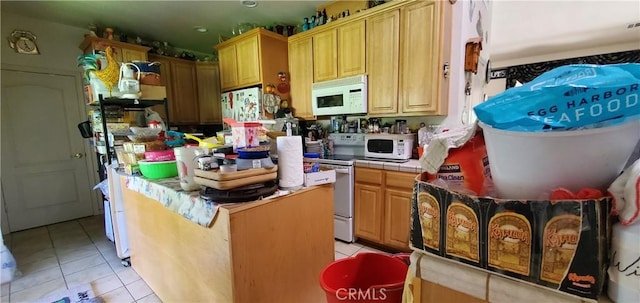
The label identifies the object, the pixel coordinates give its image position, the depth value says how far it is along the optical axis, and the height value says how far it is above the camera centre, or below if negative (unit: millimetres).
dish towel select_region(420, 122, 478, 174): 586 -62
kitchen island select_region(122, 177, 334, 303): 1112 -623
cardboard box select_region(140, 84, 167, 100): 2492 +341
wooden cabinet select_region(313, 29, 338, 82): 3080 +820
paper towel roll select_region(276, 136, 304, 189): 1278 -197
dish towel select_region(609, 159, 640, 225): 387 -120
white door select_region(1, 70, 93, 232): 3246 -298
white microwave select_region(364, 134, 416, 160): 2582 -249
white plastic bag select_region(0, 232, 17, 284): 2162 -1156
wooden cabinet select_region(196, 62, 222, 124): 4406 +574
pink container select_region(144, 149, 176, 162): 1636 -184
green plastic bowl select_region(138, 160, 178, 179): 1636 -268
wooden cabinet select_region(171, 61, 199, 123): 4133 +564
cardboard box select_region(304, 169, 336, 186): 1384 -296
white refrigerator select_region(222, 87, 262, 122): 3461 +298
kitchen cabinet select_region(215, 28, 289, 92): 3402 +920
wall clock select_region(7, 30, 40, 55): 3174 +1083
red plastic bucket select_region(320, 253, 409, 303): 1082 -646
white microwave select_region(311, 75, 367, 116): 2867 +308
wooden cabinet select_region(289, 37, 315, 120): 3354 +646
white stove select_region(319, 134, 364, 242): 2736 -777
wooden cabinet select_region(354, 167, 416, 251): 2416 -829
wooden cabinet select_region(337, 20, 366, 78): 2875 +835
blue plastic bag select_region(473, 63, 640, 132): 412 +27
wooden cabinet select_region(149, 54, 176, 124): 3930 +753
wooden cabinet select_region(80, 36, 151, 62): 3295 +1060
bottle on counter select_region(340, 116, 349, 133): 3307 -45
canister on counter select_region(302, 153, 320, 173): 1416 -234
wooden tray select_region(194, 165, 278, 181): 1094 -213
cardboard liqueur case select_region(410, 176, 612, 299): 417 -215
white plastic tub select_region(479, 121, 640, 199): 439 -70
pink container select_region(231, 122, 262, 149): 1276 -45
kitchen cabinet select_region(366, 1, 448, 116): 2420 +610
